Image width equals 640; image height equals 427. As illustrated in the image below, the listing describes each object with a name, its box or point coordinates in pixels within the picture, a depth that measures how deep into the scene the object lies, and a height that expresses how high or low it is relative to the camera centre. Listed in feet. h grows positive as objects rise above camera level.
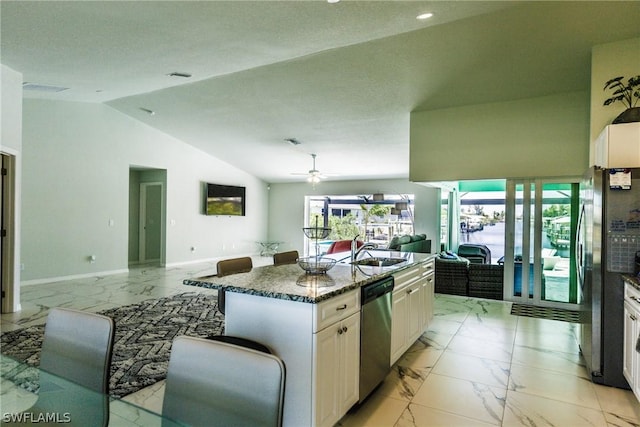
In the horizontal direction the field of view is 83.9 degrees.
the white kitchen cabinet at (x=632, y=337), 7.55 -2.72
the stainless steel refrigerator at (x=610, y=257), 8.66 -1.01
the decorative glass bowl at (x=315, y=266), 8.10 -1.21
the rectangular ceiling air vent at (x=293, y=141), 23.65 +4.83
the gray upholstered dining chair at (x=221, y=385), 3.52 -1.82
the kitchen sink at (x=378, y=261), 10.20 -1.40
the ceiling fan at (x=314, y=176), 24.51 +2.65
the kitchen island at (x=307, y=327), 5.97 -2.07
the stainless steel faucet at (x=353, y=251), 9.83 -1.03
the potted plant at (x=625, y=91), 10.50 +3.76
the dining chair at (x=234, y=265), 9.67 -1.47
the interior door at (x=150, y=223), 27.71 -0.94
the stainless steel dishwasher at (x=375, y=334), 7.45 -2.67
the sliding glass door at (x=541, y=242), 16.61 -1.25
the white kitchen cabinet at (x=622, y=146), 9.00 +1.82
